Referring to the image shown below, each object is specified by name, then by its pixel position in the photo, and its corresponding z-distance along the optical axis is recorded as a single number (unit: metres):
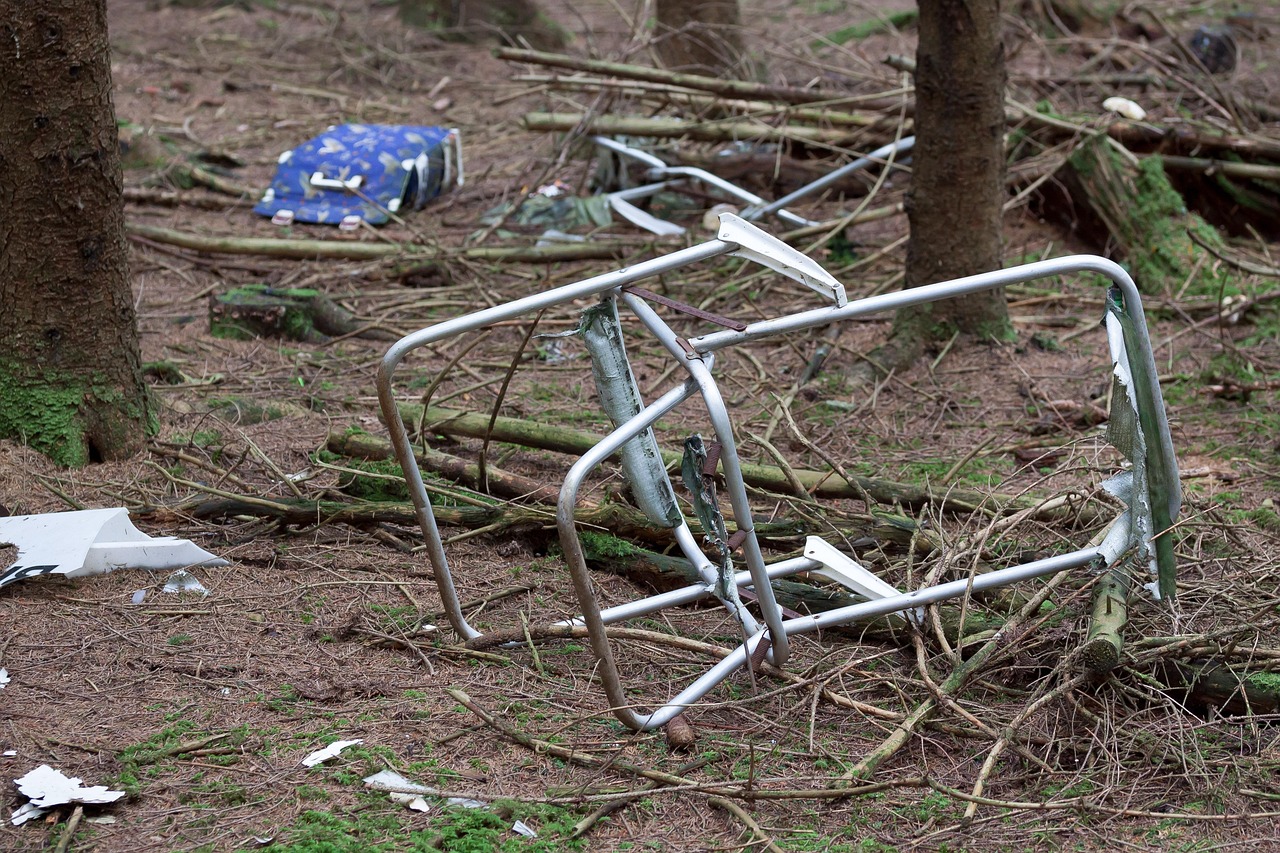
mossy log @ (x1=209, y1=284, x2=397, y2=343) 10.88
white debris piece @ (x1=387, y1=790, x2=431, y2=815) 4.72
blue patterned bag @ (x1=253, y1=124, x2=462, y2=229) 14.46
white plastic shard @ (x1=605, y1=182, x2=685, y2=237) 12.87
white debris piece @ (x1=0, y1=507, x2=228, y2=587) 6.34
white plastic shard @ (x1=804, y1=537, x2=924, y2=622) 5.66
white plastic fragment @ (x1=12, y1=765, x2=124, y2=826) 4.55
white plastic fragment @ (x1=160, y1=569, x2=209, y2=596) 6.46
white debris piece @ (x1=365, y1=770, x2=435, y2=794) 4.78
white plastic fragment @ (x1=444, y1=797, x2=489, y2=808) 4.73
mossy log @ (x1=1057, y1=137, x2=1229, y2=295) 11.18
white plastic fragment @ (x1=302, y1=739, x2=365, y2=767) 4.99
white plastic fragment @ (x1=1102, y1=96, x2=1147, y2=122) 12.62
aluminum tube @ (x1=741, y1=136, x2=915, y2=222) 12.02
